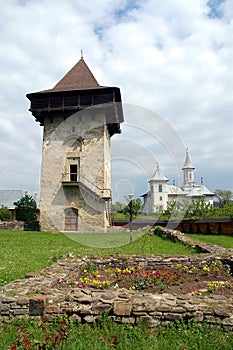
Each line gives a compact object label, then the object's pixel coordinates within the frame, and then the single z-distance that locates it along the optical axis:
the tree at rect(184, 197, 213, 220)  27.86
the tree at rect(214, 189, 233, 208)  58.27
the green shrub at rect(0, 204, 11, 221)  32.96
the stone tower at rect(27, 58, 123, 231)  22.56
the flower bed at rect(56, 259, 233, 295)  5.58
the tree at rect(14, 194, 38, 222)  26.38
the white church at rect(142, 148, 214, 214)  54.87
